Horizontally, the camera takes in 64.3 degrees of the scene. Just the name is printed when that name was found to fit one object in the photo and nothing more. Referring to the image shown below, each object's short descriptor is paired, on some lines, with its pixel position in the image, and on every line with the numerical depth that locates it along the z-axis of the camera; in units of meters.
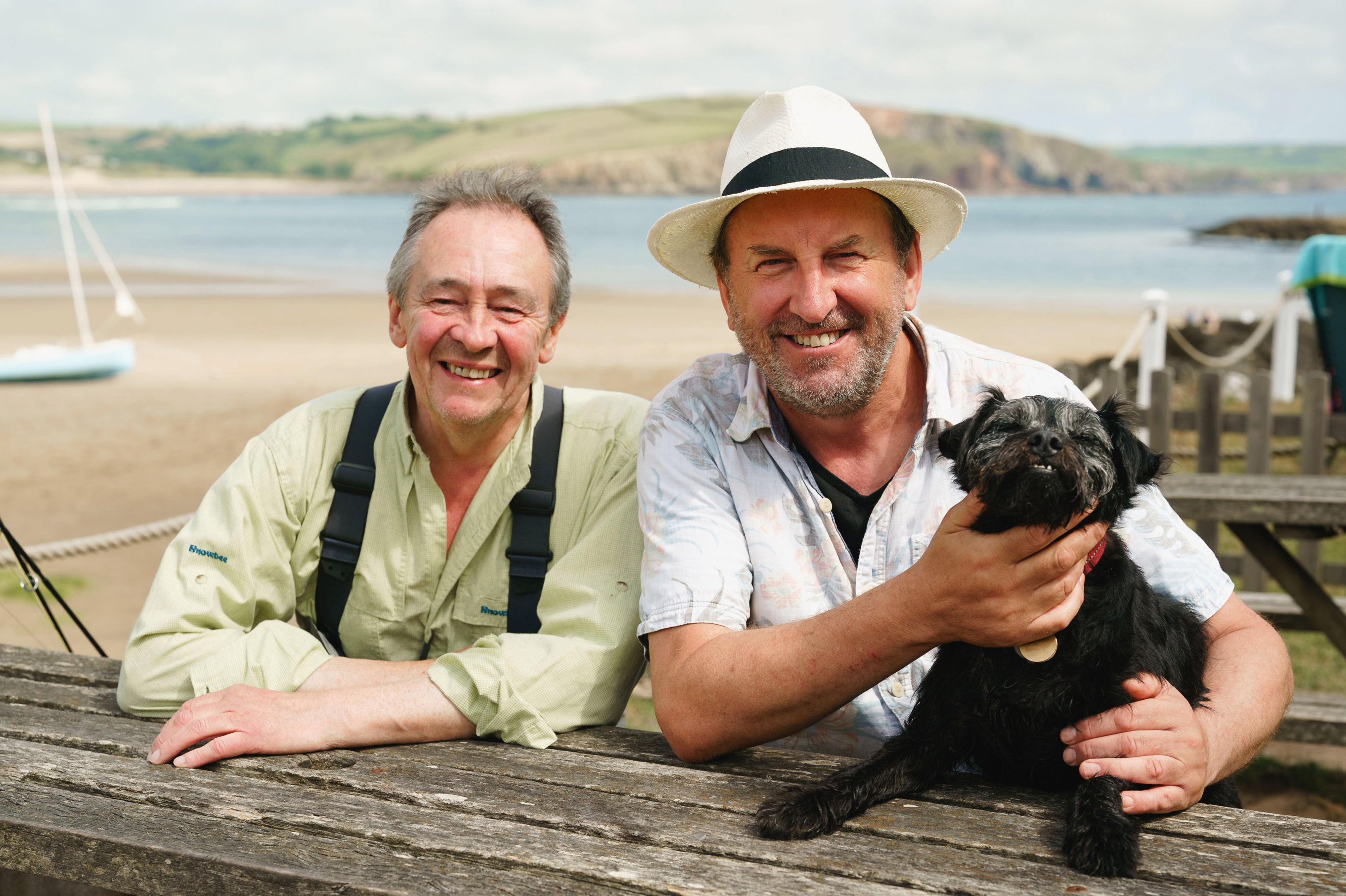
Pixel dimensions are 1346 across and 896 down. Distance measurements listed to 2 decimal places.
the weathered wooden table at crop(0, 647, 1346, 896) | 1.86
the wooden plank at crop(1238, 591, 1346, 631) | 5.54
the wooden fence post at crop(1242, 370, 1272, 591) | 7.16
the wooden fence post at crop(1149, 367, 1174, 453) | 7.48
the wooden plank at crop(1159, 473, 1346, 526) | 4.24
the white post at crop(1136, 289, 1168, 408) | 10.02
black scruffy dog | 2.04
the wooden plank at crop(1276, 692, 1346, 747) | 4.66
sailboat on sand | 15.36
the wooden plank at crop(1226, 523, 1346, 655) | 4.76
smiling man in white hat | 2.32
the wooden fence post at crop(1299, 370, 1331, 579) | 7.32
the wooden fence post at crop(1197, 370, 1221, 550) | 7.41
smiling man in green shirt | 2.64
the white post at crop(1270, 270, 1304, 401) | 12.76
